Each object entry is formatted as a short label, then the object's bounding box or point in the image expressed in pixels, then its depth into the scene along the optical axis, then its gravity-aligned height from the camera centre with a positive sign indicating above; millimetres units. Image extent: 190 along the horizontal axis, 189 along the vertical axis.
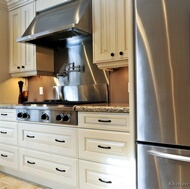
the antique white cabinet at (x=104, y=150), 1691 -467
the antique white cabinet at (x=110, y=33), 2119 +689
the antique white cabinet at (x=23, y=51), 2871 +679
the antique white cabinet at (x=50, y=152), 1975 -571
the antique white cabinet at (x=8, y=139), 2475 -508
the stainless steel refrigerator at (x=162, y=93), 1161 +24
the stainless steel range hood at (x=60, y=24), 2271 +873
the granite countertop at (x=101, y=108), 1671 -99
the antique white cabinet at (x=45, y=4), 2559 +1218
